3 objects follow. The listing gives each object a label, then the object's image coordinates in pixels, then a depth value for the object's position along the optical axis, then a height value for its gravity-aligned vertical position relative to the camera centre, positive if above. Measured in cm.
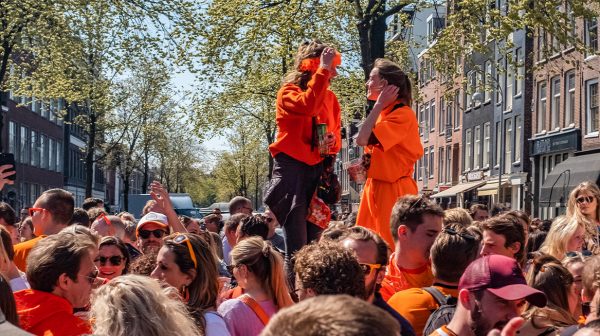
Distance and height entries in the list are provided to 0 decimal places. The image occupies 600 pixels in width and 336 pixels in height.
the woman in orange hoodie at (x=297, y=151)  721 +21
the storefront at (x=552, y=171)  3559 +38
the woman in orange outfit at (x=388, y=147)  720 +25
